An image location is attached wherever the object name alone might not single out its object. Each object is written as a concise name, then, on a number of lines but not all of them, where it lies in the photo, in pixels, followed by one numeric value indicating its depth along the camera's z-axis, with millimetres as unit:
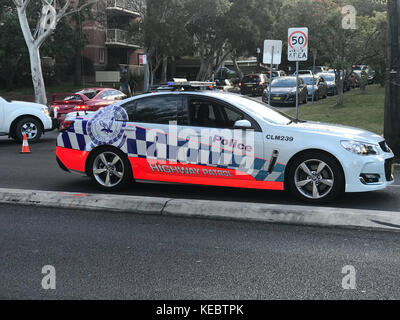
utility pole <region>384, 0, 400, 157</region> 10523
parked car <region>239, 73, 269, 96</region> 37938
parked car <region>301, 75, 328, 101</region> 31777
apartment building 43188
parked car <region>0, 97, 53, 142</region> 15023
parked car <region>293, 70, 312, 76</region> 44756
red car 18953
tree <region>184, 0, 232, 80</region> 40406
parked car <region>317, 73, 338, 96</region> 35591
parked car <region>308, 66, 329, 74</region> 48531
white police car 6961
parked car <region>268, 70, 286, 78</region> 41412
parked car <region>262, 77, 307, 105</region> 27750
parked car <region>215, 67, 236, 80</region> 56756
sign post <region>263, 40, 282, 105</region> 17862
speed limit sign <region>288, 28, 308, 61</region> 15500
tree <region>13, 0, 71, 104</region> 25156
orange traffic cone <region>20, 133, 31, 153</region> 13254
